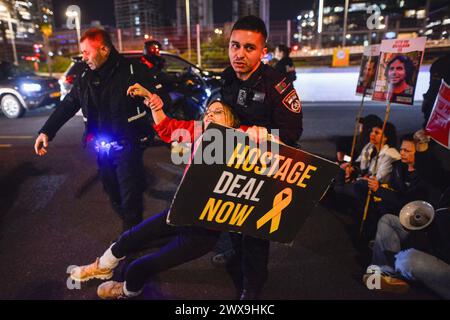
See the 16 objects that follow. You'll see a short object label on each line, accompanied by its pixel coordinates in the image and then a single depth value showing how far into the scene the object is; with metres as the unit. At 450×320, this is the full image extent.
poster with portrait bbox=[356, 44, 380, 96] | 4.54
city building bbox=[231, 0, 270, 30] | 85.21
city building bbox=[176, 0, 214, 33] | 39.48
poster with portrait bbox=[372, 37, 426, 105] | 3.41
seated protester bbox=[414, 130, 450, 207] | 3.77
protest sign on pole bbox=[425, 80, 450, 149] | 2.65
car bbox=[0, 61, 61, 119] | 9.78
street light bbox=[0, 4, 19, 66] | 19.89
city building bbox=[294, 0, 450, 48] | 68.27
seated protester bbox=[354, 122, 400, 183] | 3.49
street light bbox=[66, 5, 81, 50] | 16.54
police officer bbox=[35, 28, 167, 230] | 2.74
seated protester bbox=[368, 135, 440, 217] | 2.94
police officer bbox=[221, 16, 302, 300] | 2.04
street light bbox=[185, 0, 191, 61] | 13.59
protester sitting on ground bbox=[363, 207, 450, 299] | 2.30
